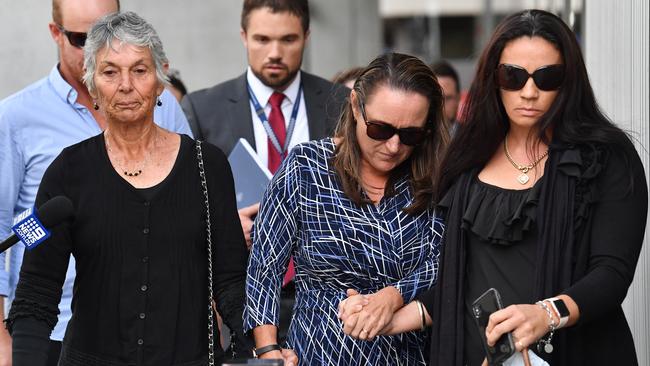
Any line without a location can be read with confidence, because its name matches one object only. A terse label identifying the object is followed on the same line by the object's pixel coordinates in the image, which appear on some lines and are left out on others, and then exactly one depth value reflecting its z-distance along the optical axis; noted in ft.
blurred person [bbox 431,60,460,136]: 59.82
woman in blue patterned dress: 28.76
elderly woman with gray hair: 28.09
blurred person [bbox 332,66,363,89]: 48.32
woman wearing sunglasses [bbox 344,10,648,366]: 25.67
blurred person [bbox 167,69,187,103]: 51.06
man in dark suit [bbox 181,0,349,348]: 40.40
